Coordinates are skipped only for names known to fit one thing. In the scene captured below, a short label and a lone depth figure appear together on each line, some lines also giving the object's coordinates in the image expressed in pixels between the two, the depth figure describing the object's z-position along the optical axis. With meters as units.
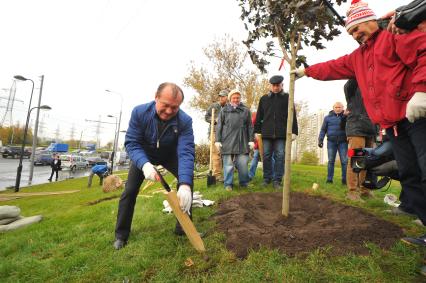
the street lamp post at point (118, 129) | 37.38
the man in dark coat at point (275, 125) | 5.79
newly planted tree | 3.43
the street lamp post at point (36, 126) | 21.85
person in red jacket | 2.04
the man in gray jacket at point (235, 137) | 5.93
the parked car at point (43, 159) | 39.97
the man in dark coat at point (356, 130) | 4.83
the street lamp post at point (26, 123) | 16.73
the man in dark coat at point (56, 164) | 23.47
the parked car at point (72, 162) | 34.20
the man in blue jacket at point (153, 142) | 3.14
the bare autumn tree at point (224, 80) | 23.36
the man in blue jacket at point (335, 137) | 6.69
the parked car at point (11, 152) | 46.56
